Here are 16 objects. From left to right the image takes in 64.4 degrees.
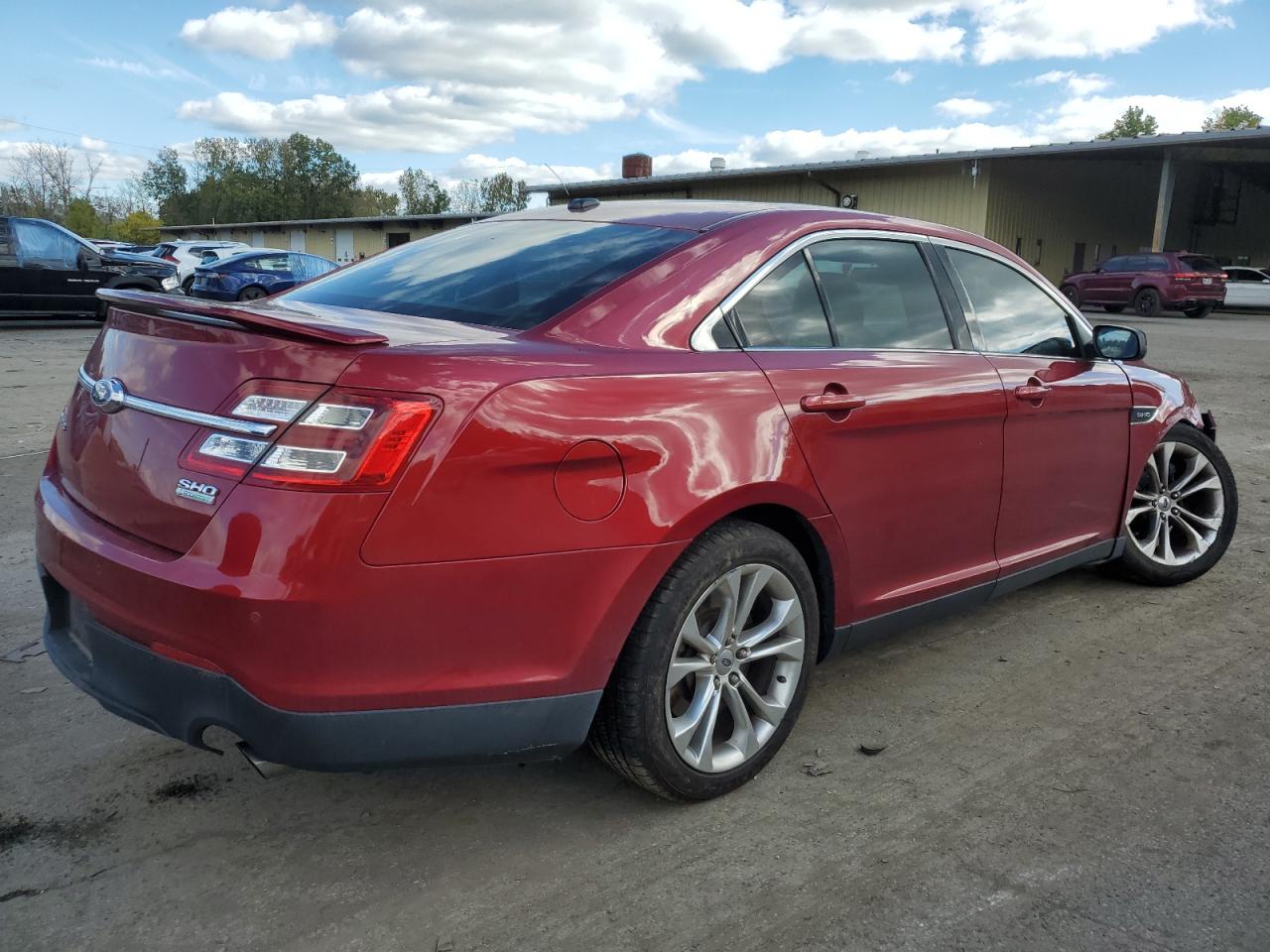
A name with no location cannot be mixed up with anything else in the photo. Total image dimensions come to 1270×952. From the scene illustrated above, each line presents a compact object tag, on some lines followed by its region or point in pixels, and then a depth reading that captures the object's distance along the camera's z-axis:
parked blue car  20.28
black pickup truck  15.58
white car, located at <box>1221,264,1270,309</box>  27.50
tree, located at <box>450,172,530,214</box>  88.75
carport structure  28.78
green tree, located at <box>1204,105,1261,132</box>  75.38
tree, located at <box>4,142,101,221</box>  69.69
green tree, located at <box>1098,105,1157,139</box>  85.81
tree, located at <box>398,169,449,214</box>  92.62
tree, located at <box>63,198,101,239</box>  67.50
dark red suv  24.86
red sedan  2.04
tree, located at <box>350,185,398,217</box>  95.19
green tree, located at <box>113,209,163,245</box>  76.69
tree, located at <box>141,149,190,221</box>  106.69
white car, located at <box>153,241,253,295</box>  28.62
